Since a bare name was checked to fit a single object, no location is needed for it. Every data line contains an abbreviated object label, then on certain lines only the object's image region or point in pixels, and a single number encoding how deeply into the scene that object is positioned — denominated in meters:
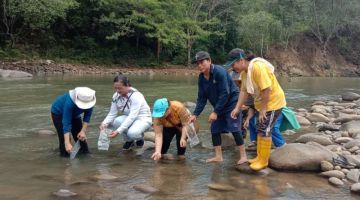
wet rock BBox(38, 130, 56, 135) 7.94
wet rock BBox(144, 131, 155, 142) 7.50
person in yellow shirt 5.21
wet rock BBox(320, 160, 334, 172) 5.59
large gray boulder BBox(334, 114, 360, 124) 9.59
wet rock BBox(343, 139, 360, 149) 6.86
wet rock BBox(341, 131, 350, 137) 7.96
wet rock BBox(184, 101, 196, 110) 12.18
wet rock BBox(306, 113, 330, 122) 10.27
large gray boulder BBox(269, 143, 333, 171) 5.68
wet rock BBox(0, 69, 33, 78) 20.34
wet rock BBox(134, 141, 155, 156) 6.66
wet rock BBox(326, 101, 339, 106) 13.58
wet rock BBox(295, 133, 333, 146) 7.20
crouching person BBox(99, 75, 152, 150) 6.29
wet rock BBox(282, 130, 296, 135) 8.50
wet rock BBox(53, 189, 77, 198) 4.54
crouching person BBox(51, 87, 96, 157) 5.82
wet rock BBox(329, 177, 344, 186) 5.17
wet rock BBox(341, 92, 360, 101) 15.54
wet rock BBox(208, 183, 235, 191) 4.94
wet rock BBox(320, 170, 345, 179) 5.37
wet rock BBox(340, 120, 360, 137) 7.98
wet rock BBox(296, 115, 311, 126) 9.69
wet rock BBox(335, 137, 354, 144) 7.38
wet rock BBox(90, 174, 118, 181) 5.21
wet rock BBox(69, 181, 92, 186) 5.01
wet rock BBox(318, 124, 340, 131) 8.66
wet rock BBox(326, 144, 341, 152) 6.67
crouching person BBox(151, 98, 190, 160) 5.77
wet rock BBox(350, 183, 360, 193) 4.82
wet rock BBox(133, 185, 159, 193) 4.79
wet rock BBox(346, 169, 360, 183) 5.26
